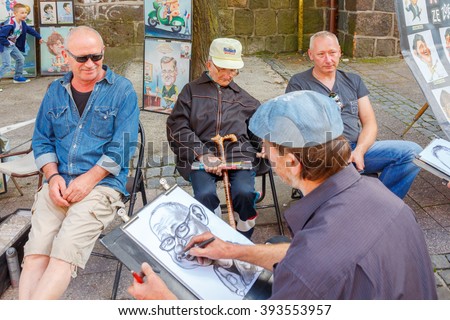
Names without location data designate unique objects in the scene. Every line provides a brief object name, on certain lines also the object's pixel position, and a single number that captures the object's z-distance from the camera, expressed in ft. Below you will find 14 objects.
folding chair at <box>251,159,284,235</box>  10.85
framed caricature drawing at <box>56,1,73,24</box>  26.68
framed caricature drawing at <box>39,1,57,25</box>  26.23
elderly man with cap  10.43
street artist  4.41
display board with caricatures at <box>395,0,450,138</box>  12.12
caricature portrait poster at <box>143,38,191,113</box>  19.08
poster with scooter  18.42
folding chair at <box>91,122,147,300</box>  8.87
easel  15.45
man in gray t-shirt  11.06
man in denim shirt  8.65
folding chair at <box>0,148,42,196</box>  11.43
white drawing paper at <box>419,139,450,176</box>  10.12
